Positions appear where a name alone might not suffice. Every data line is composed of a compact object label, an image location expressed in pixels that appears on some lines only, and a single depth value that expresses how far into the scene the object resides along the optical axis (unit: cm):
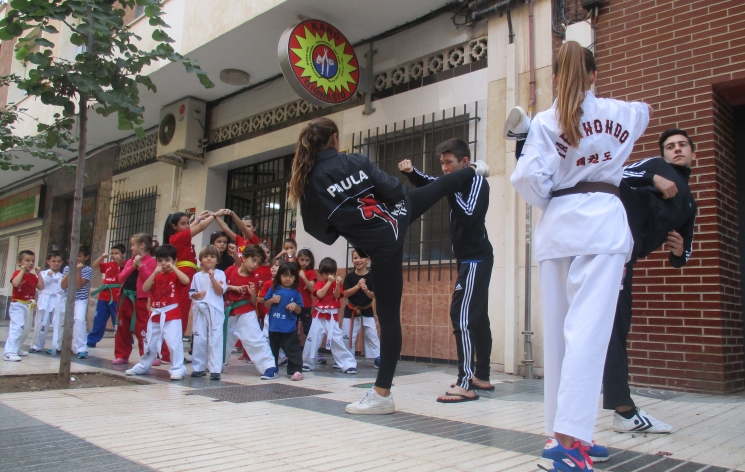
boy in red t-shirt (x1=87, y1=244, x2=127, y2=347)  852
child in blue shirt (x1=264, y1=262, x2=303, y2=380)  589
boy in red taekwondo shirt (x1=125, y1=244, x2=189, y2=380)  591
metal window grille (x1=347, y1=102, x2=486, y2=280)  733
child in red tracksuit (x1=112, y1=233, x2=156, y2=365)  684
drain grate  437
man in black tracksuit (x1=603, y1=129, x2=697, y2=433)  279
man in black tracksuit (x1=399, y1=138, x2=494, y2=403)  433
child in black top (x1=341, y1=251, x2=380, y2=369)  735
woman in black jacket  350
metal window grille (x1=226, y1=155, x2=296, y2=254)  1073
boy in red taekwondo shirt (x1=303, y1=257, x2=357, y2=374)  652
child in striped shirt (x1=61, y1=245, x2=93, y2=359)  756
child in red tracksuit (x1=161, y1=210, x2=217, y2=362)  635
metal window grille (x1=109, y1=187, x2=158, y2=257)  1287
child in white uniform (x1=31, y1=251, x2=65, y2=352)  829
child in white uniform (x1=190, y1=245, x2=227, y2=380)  592
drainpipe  601
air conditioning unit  1152
